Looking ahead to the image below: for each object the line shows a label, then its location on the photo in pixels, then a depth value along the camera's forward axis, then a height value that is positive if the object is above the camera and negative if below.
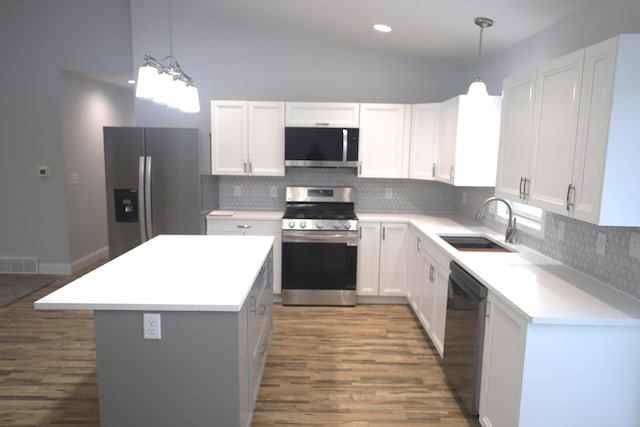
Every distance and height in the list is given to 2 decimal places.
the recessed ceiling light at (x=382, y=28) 3.70 +1.20
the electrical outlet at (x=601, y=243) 2.27 -0.38
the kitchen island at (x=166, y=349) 1.86 -0.83
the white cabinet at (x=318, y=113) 4.32 +0.51
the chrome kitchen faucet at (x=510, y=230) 3.16 -0.45
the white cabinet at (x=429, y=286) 3.10 -0.96
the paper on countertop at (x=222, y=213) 4.39 -0.53
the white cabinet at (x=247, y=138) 4.34 +0.25
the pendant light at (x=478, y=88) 3.44 +0.64
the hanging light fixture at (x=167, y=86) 2.00 +0.36
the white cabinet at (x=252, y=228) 4.32 -0.66
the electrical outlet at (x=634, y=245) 2.03 -0.35
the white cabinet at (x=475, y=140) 3.50 +0.23
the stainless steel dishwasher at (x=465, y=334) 2.33 -0.97
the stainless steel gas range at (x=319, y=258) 4.20 -0.92
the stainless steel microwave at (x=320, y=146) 4.30 +0.18
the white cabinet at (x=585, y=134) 1.76 +0.17
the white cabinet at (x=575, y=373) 1.82 -0.87
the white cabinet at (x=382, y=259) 4.30 -0.93
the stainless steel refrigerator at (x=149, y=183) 4.06 -0.22
